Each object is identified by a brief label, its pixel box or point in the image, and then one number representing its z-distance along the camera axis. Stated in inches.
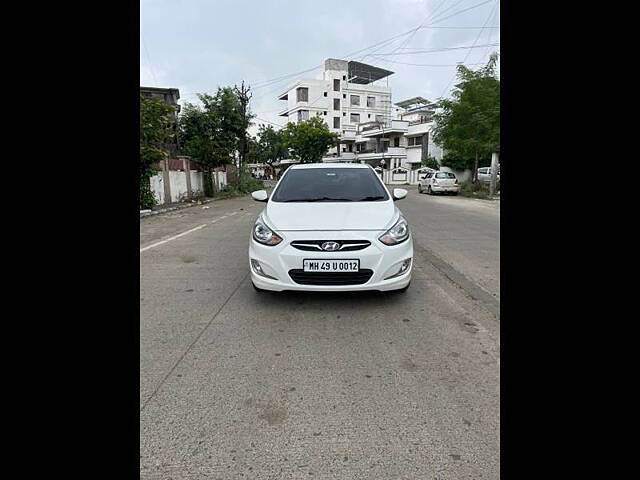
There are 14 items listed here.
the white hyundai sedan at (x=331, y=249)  153.9
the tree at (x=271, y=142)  2303.5
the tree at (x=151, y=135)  533.0
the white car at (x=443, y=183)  979.9
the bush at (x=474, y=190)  903.2
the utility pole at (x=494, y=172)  783.0
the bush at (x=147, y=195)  568.6
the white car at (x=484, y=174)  1212.0
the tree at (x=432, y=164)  1566.9
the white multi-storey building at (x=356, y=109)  1920.5
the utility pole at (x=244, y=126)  983.7
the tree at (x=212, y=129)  864.9
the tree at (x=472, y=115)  819.8
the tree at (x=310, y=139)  1675.7
